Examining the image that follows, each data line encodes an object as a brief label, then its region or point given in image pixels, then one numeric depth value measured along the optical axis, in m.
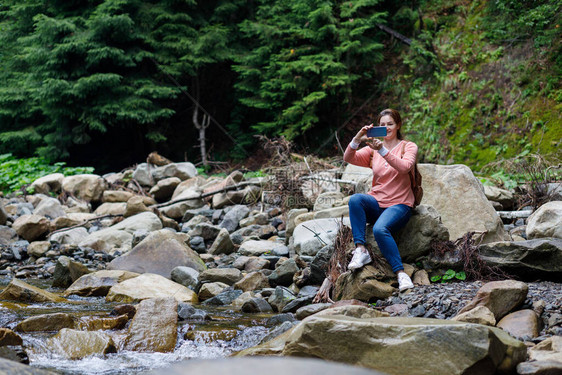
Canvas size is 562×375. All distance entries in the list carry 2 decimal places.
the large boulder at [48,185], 12.24
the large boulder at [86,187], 11.41
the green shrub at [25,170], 14.13
